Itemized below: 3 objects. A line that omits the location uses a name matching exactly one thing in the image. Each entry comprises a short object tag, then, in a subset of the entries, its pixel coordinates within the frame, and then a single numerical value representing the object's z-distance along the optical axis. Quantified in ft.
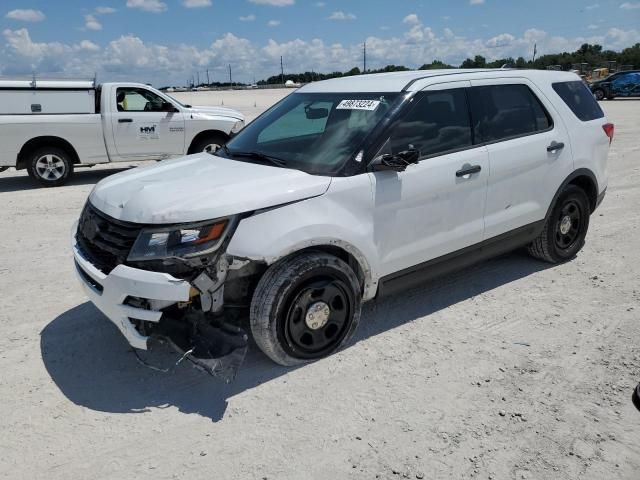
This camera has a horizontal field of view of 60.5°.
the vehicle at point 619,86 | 90.38
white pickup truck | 31.58
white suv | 10.43
